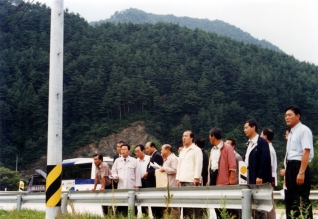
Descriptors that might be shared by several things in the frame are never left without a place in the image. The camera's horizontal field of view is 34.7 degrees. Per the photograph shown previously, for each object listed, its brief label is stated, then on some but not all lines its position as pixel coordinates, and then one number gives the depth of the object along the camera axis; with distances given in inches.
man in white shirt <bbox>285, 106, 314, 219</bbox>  242.7
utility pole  273.4
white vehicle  1127.0
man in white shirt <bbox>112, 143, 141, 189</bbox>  382.0
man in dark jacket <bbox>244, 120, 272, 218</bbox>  271.4
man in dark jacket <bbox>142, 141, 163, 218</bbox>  396.5
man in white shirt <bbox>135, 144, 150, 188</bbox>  423.5
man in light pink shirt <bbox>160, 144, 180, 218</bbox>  352.8
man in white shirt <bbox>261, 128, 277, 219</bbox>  315.6
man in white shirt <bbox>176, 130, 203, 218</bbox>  314.5
